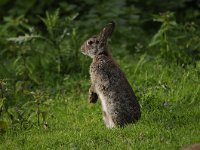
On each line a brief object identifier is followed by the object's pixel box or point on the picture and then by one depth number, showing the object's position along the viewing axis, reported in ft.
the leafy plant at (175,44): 78.07
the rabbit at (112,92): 59.06
